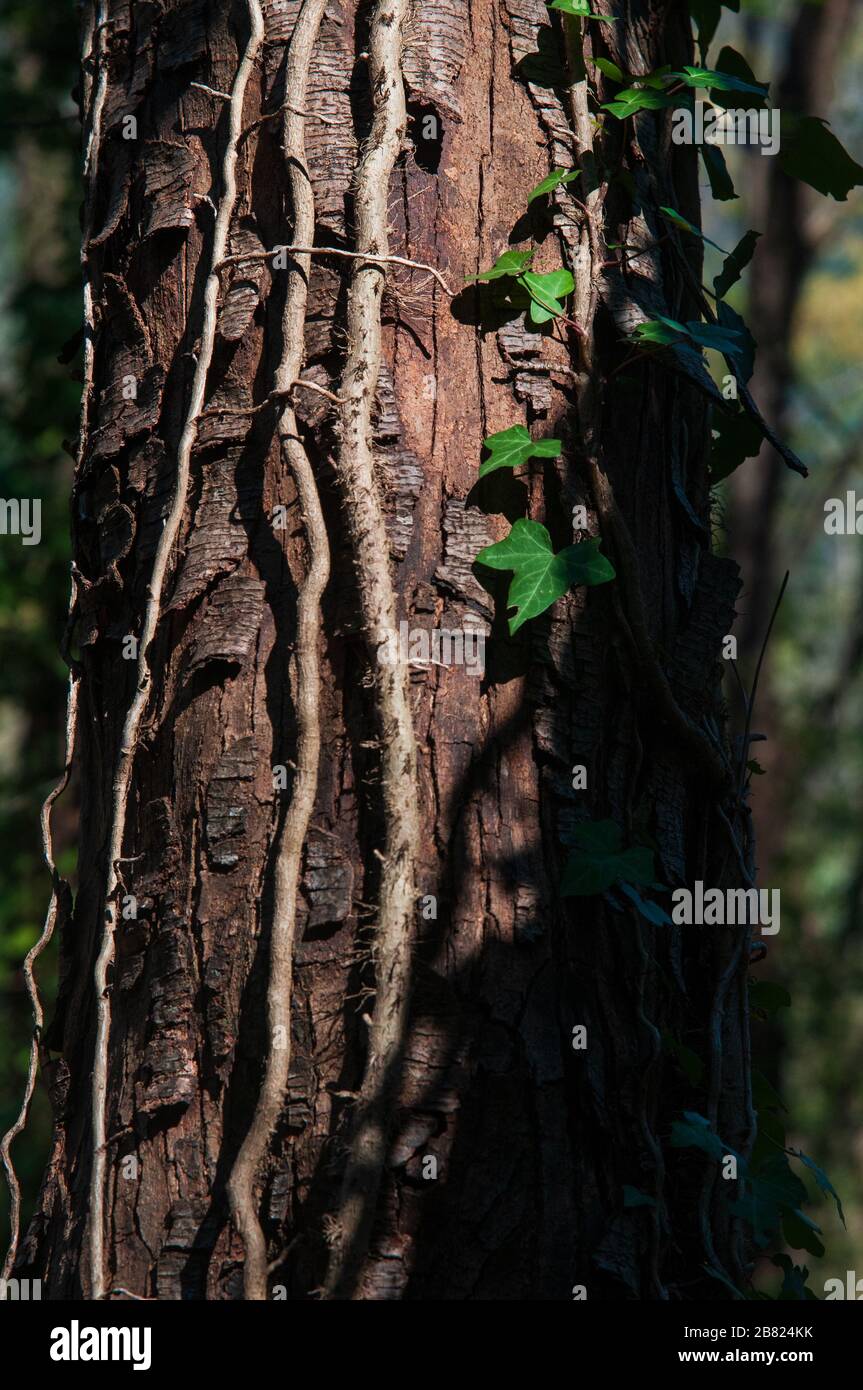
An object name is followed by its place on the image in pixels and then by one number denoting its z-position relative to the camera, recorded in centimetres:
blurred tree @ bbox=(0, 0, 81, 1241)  565
